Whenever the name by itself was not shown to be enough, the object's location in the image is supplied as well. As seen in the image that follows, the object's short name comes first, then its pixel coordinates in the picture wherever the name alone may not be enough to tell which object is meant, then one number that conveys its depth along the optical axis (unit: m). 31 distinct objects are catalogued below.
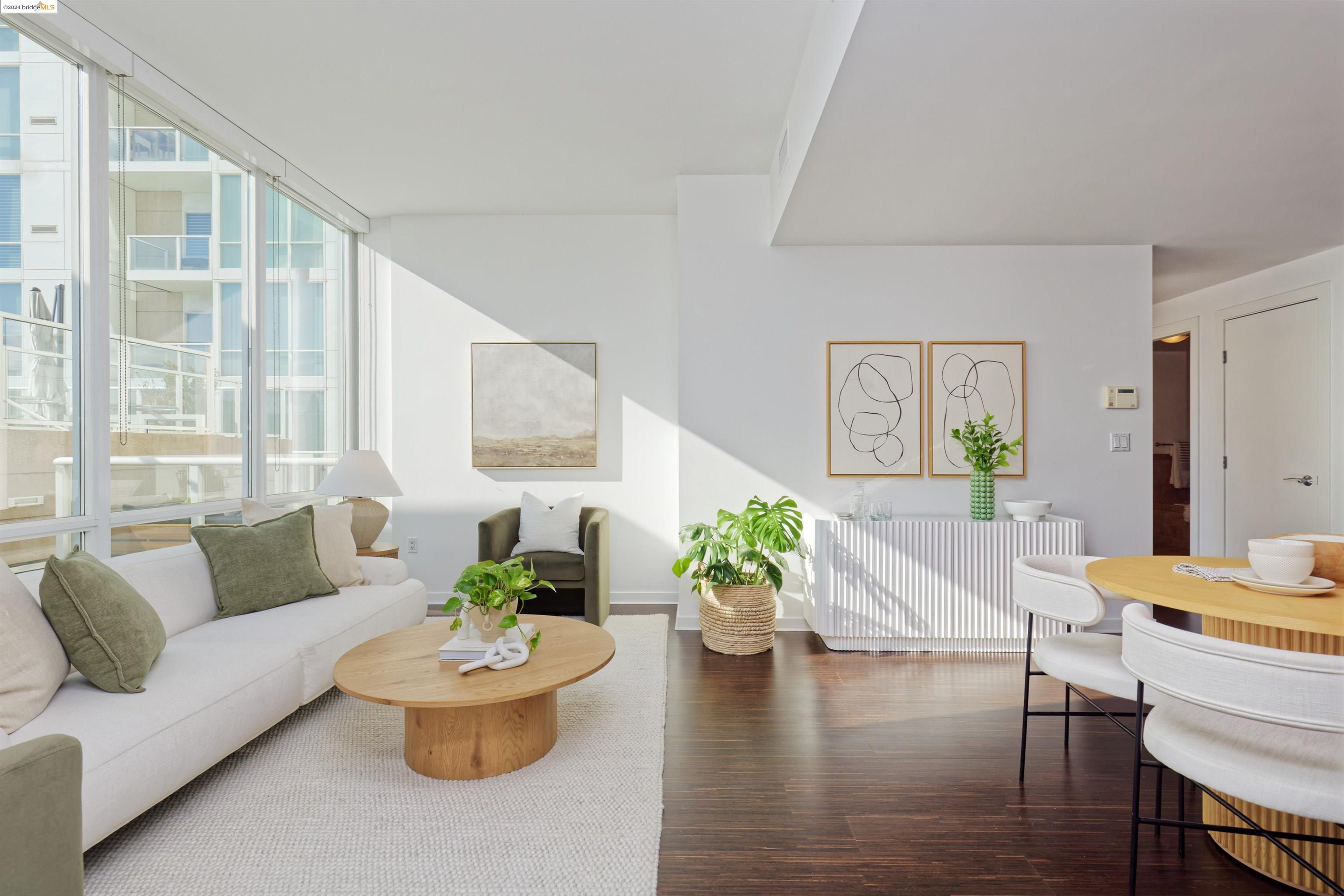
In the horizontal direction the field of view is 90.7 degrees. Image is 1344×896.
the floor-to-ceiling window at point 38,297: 2.67
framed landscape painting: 5.04
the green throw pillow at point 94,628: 2.06
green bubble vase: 4.00
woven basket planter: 3.82
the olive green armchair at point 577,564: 4.21
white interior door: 4.65
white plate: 1.76
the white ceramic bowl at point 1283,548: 1.78
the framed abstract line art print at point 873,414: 4.32
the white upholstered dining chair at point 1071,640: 2.08
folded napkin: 1.95
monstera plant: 3.84
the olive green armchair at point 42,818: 1.21
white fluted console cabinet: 3.87
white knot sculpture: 2.46
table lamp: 3.98
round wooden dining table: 1.56
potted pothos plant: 2.55
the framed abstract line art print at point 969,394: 4.30
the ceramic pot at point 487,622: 2.60
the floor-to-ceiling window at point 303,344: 4.29
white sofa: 1.82
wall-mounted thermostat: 4.26
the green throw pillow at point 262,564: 3.00
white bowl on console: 4.00
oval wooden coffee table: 2.24
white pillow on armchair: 4.58
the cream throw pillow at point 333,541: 3.47
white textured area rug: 1.81
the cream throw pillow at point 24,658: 1.82
